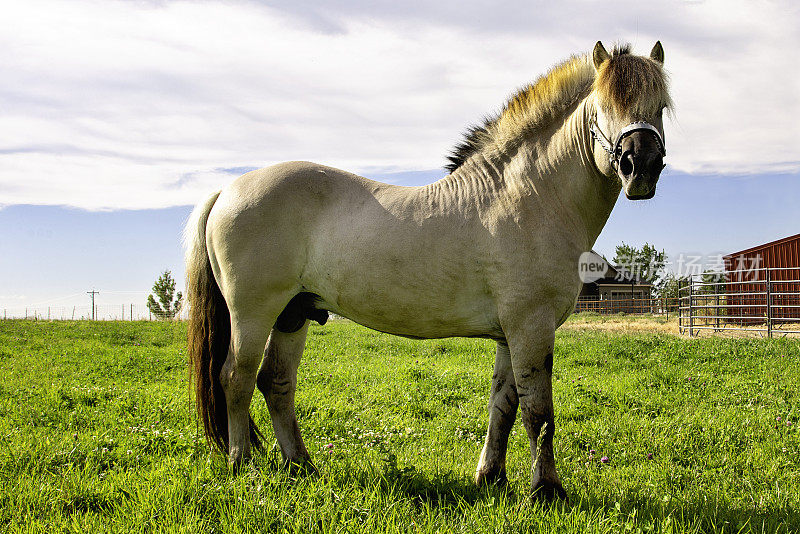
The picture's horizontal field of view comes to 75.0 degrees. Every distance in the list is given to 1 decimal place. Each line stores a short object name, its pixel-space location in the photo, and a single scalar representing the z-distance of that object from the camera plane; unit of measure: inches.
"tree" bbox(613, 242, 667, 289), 2300.6
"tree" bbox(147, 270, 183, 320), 2193.2
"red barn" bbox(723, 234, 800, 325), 944.3
